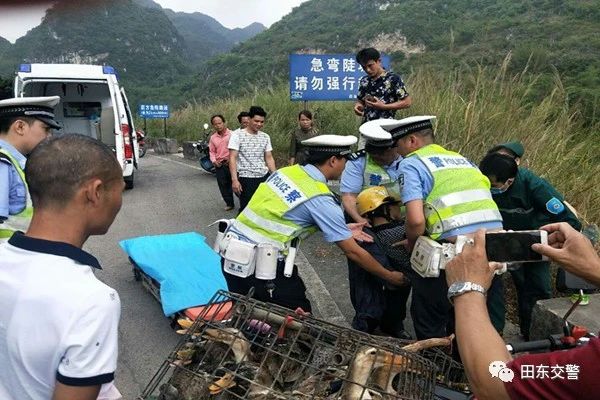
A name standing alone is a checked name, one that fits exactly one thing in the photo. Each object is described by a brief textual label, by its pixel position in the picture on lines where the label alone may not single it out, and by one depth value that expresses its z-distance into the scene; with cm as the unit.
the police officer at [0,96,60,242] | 238
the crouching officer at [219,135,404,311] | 250
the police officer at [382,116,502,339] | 241
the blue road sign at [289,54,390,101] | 777
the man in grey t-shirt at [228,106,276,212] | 577
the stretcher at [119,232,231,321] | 344
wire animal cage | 160
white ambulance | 818
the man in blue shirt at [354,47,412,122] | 445
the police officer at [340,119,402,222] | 323
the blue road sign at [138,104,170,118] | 1722
